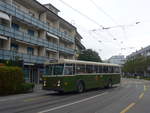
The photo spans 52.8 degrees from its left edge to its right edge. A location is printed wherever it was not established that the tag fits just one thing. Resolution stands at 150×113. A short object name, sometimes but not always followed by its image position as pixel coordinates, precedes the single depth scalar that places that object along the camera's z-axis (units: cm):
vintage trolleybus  1161
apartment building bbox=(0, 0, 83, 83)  1947
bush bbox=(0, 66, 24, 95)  1205
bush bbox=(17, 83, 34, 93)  1332
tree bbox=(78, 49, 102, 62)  3502
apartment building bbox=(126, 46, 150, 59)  6500
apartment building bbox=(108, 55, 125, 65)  8029
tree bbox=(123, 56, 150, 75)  4986
